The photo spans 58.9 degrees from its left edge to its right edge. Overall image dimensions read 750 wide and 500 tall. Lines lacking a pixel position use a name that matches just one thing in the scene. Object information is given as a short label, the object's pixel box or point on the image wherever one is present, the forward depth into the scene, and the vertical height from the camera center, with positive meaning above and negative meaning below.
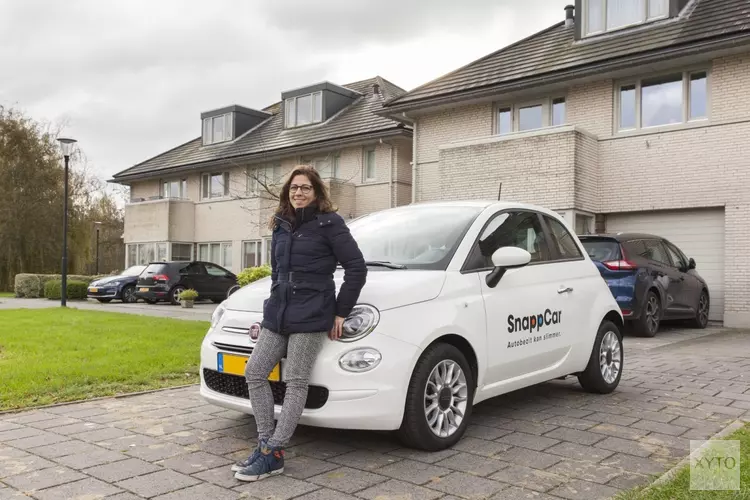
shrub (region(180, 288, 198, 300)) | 19.94 -1.23
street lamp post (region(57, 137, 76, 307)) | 18.27 +1.65
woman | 3.79 -0.30
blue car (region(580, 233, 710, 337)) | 10.58 -0.26
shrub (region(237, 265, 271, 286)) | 14.71 -0.43
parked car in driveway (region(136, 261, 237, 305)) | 21.55 -0.89
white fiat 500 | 3.94 -0.47
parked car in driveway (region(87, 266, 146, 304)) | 22.39 -1.21
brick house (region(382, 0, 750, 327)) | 14.12 +3.07
